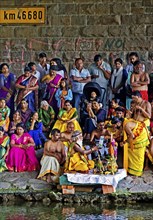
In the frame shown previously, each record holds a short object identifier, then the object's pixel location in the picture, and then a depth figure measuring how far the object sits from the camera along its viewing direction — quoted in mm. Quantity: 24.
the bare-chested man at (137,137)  12578
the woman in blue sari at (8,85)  14906
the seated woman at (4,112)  13672
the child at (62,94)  14258
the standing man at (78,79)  14578
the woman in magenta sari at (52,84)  14469
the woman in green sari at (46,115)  13844
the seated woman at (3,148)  12852
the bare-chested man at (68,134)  12891
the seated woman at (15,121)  13434
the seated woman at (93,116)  13273
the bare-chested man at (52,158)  12383
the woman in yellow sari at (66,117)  13445
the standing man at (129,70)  14258
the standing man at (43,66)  15156
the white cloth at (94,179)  11852
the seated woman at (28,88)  14633
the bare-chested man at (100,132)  12789
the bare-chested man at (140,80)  13984
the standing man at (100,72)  14844
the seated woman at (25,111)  13726
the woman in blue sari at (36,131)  13297
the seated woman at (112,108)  13430
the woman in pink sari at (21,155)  12859
